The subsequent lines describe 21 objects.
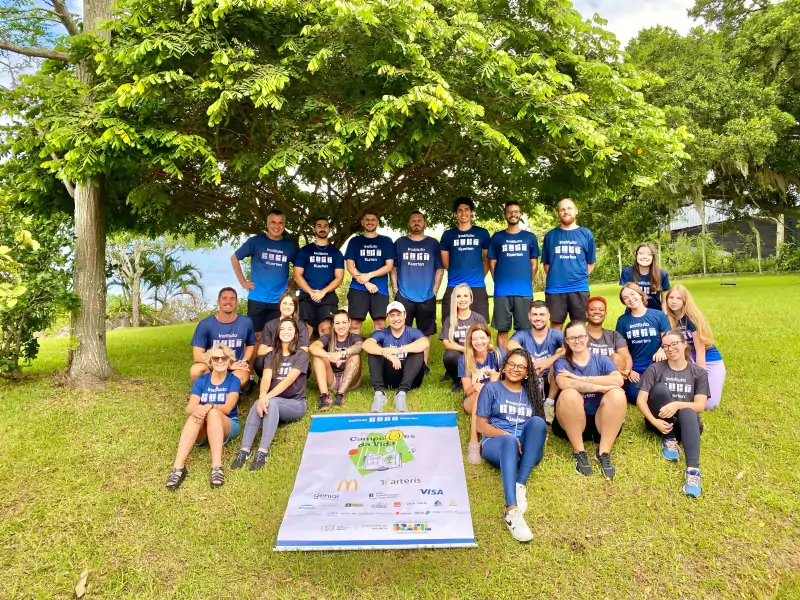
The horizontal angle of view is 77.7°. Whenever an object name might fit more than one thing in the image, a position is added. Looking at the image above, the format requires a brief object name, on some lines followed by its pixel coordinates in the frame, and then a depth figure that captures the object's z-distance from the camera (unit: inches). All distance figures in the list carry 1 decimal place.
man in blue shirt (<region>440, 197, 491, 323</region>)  265.1
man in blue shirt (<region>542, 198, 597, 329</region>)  254.2
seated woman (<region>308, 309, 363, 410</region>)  240.1
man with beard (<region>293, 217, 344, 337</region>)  281.0
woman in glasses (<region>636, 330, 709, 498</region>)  184.1
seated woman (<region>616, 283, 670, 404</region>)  219.0
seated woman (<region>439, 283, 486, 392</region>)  237.5
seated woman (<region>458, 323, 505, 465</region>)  200.7
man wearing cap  237.1
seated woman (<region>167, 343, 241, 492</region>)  188.2
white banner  143.1
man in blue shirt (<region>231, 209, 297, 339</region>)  273.3
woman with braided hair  166.9
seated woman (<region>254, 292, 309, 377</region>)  230.4
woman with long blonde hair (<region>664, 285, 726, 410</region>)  210.5
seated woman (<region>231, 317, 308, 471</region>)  202.4
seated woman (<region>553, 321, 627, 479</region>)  183.2
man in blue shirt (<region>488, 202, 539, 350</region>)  261.4
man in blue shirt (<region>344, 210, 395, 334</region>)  275.6
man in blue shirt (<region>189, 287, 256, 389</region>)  229.8
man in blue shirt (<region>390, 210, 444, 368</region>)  265.1
